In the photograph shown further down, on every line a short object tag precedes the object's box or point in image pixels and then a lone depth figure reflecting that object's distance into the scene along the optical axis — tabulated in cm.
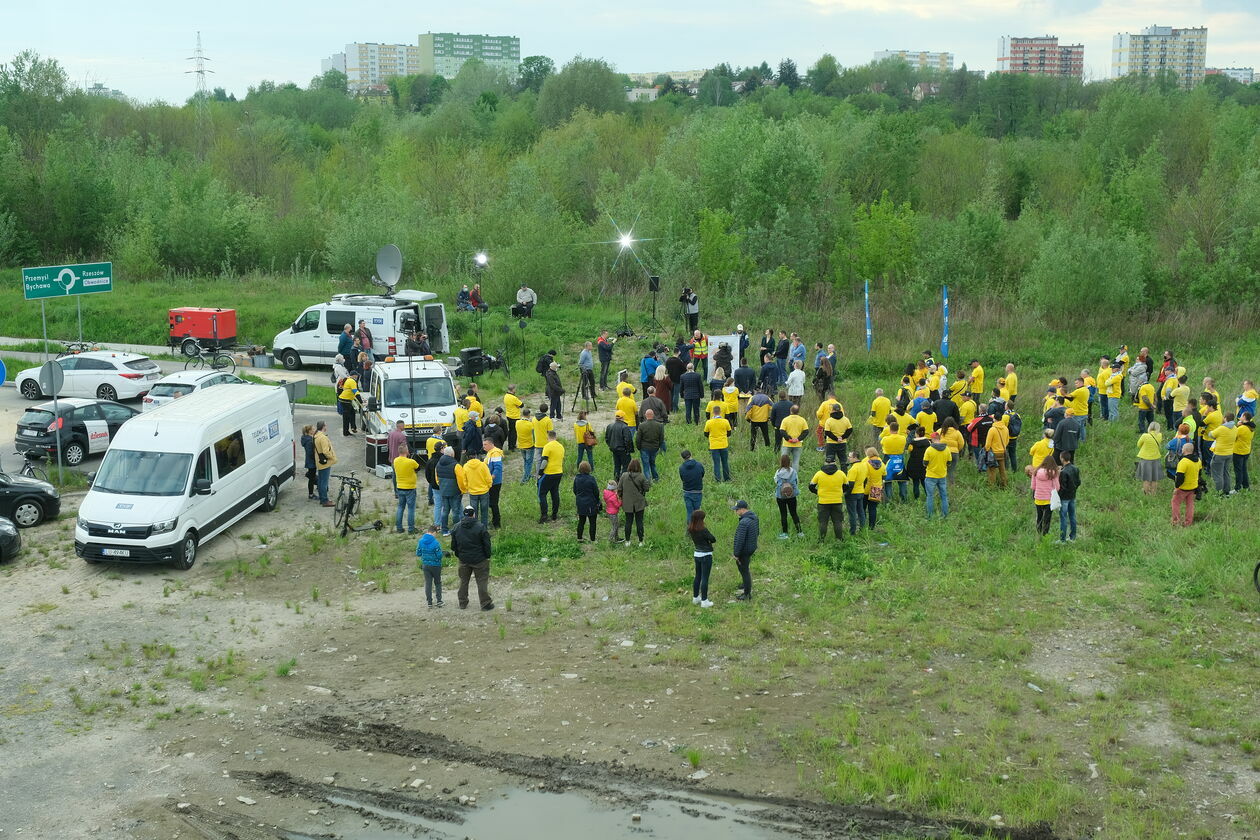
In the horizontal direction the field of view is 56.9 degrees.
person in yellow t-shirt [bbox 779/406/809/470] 1994
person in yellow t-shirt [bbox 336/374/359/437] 2469
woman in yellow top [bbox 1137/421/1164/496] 1925
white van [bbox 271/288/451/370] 3072
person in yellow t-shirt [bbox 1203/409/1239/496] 1889
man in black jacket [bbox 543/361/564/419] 2459
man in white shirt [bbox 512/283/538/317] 3509
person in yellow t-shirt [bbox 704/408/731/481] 2008
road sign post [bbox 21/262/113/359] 2398
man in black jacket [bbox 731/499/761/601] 1499
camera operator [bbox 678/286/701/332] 3297
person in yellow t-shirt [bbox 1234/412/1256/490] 1888
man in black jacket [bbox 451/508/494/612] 1489
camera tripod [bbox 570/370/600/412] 2608
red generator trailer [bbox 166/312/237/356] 3447
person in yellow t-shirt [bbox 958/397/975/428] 2088
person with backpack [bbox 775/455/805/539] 1731
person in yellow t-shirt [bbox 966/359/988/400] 2391
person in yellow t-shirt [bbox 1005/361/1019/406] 2233
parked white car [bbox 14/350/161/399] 2841
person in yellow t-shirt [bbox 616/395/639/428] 2123
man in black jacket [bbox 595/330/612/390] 2830
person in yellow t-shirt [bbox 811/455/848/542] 1720
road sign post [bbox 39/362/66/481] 2064
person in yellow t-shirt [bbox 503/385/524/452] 2214
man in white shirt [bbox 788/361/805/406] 2344
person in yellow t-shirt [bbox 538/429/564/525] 1859
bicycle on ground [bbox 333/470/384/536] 1875
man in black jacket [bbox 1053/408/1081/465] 1938
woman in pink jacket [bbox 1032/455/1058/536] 1712
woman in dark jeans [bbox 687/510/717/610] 1473
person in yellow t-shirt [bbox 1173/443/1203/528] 1730
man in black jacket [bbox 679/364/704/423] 2394
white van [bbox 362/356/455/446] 2239
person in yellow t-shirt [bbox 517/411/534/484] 2094
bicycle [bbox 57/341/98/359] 3096
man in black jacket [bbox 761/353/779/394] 2444
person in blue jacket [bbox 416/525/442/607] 1491
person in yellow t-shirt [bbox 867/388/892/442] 2059
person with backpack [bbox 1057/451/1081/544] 1683
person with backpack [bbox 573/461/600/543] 1742
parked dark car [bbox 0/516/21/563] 1728
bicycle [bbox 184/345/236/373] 3097
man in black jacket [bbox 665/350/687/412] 2541
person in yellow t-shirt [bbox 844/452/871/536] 1736
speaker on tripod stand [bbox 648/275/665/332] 3526
